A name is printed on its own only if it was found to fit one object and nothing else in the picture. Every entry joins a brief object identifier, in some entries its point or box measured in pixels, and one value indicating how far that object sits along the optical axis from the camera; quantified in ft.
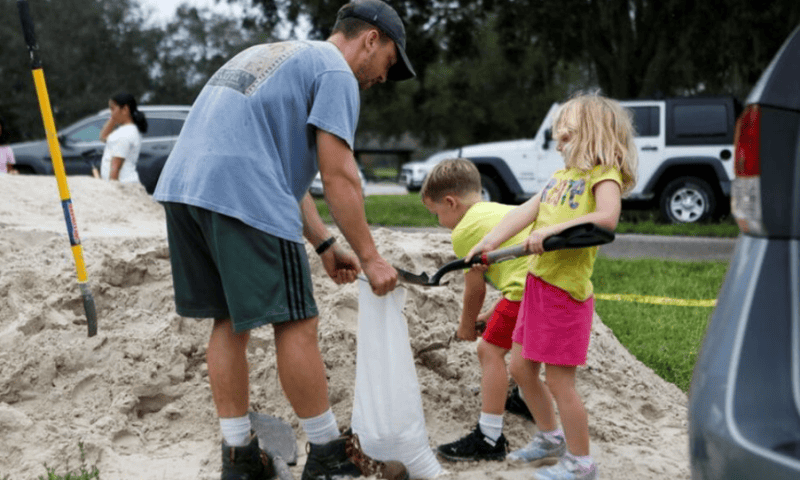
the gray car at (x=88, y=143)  44.45
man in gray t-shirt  9.19
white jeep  44.50
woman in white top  26.17
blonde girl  10.07
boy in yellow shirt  11.39
